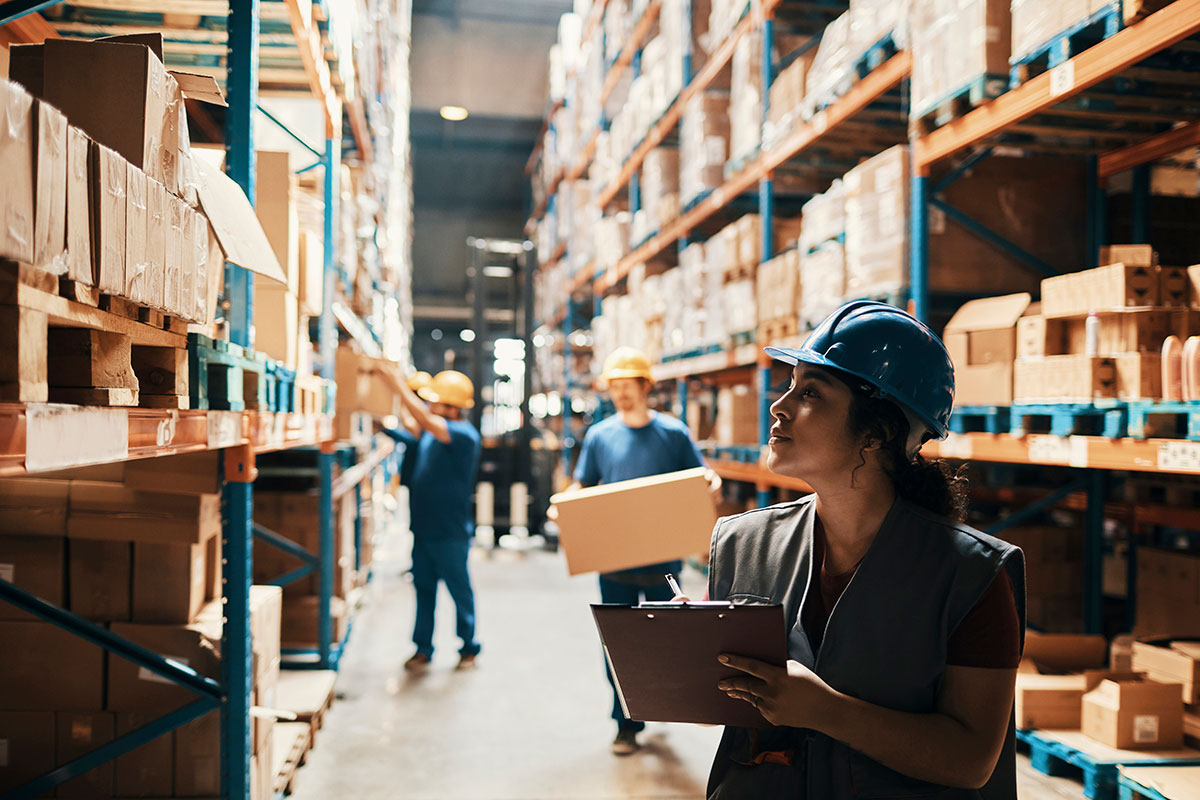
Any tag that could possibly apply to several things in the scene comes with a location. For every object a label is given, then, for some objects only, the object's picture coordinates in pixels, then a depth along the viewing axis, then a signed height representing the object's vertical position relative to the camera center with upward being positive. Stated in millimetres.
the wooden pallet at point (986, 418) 4195 -84
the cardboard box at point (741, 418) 7473 -170
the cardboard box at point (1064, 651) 4477 -1259
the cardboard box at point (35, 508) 3189 -422
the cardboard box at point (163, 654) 3213 -983
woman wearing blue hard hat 1569 -364
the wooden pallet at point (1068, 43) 3373 +1462
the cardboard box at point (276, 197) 3734 +825
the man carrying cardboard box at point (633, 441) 5066 -257
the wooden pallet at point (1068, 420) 3484 -78
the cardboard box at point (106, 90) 2004 +681
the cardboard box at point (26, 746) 3199 -1282
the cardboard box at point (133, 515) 3166 -442
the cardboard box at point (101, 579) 3270 -695
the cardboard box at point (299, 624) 5805 -1500
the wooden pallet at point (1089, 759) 3666 -1508
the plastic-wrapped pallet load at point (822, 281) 5348 +729
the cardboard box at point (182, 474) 3006 -284
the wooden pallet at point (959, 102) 4051 +1422
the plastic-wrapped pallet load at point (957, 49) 4031 +1643
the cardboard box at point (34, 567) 3191 -638
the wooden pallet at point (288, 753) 3984 -1698
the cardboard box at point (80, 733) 3234 -1242
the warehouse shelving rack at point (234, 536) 2799 -493
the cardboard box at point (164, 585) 3266 -709
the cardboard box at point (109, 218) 1646 +326
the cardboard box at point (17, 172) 1319 +330
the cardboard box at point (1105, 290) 3574 +459
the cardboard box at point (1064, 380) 3604 +92
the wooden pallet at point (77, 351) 1430 +79
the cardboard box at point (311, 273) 4180 +590
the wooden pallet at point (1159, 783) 3303 -1446
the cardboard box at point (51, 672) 3215 -1018
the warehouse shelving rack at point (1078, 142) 3293 +1289
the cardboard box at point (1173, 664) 4000 -1199
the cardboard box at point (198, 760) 3344 -1381
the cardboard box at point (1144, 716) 3801 -1337
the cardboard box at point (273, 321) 3809 +306
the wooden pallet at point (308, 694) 4742 -1696
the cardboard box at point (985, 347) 4176 +259
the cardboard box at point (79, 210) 1545 +316
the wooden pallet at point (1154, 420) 3278 -66
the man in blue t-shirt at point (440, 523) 6301 -914
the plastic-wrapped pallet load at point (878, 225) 4746 +956
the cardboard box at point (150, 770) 3332 -1416
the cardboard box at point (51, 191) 1415 +323
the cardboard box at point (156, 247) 1900 +312
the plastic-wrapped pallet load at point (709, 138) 7711 +2253
